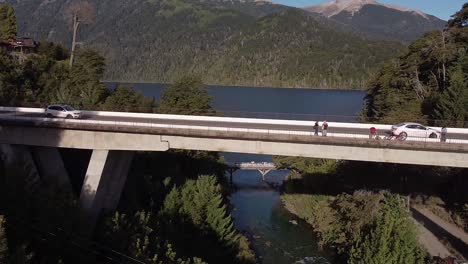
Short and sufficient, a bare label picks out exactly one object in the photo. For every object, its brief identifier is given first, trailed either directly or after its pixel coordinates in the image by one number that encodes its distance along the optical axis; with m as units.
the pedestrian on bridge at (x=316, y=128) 30.16
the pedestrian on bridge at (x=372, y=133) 29.78
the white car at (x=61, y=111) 36.75
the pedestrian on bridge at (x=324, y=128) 29.67
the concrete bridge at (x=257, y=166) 66.81
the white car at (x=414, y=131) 31.77
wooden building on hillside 62.17
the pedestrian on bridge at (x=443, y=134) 30.28
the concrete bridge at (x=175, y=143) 28.53
